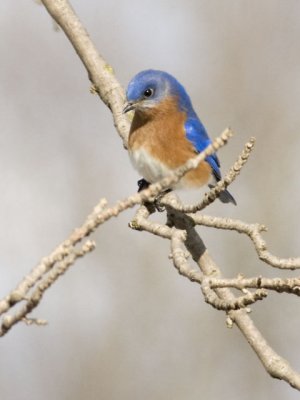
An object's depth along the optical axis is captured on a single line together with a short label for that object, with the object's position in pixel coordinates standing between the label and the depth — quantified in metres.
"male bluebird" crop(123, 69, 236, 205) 10.12
